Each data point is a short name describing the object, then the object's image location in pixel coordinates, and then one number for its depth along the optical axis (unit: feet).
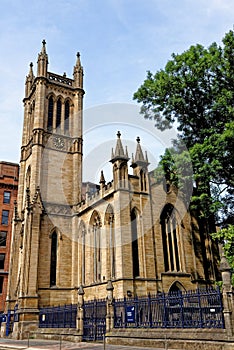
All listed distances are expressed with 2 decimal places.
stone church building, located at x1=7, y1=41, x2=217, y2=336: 83.82
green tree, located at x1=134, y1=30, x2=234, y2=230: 71.36
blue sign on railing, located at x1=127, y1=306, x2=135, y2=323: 56.95
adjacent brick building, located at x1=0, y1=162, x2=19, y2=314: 146.86
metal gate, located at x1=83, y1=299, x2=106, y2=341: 63.26
